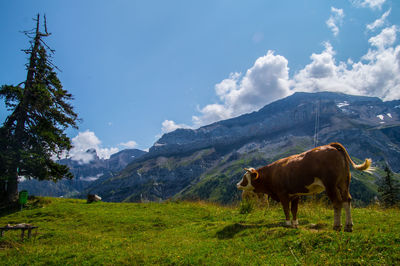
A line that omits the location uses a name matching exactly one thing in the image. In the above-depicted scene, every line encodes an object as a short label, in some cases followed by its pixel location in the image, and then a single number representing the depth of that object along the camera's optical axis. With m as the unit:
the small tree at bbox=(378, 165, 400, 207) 40.97
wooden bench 12.01
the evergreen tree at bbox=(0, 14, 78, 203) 23.30
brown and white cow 8.06
